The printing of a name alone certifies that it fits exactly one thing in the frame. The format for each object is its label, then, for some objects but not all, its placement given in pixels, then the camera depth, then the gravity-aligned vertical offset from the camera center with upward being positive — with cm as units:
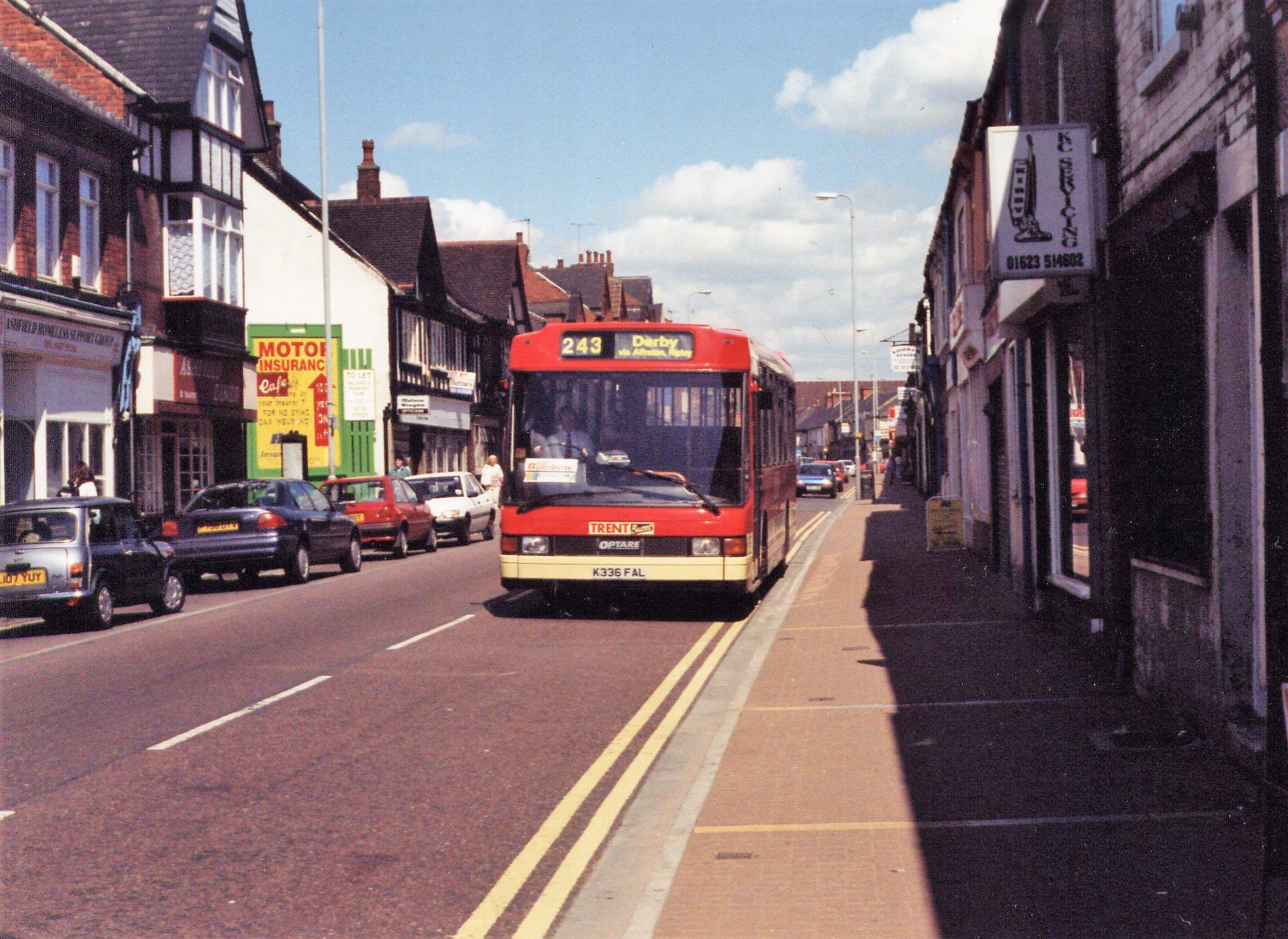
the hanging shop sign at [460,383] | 5097 +356
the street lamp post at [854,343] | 6100 +608
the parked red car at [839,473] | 6794 -2
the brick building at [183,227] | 2866 +551
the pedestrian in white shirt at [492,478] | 3528 +5
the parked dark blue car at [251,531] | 2027 -67
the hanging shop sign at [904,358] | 4916 +397
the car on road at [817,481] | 6334 -34
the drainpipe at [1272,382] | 575 +33
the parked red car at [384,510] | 2698 -54
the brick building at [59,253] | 2323 +417
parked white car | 3047 -48
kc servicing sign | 1034 +194
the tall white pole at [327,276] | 3228 +487
